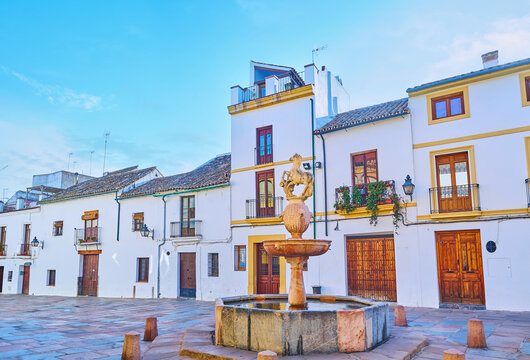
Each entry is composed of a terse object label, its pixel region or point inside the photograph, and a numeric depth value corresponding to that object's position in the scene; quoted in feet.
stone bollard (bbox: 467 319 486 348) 22.15
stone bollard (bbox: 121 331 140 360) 18.85
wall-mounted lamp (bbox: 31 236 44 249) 80.26
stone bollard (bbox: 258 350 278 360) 13.90
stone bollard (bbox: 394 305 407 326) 28.89
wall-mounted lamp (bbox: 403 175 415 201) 42.14
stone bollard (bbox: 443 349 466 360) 14.83
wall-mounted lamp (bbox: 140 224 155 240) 63.41
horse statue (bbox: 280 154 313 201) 24.48
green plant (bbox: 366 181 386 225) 44.50
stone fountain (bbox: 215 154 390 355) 18.67
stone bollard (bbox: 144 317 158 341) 26.08
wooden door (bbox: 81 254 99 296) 71.20
